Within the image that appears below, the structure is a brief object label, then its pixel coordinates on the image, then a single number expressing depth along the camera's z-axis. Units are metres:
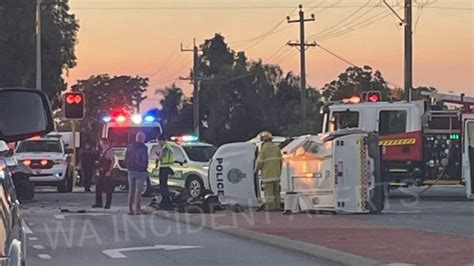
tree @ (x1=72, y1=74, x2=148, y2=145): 95.19
